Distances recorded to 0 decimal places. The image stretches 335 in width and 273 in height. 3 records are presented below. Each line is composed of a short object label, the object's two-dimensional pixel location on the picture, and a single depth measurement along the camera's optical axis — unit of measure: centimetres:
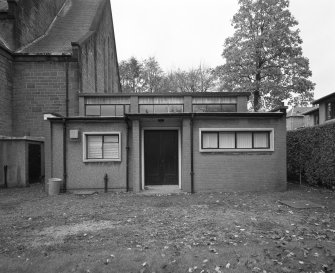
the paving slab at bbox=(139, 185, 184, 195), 1062
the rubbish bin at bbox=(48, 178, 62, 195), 1053
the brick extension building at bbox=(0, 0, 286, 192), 1093
